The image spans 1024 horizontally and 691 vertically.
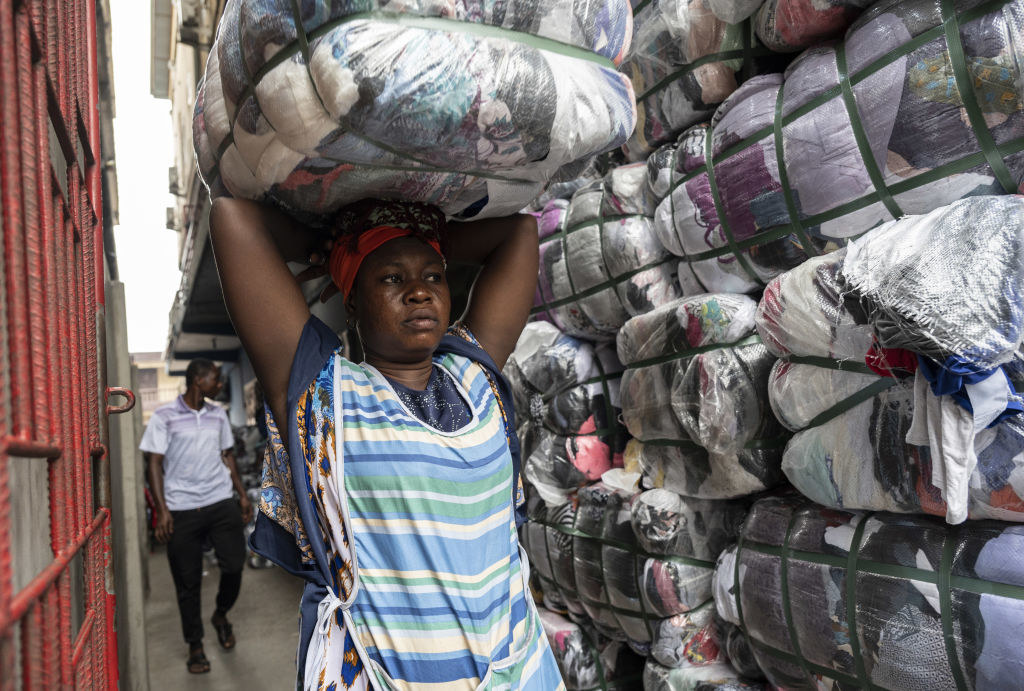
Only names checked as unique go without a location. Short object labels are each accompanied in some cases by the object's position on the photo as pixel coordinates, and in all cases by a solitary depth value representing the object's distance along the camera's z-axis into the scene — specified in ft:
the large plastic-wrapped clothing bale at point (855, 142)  3.58
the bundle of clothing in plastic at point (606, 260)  6.47
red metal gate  1.44
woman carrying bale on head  3.25
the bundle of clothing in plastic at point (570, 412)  7.47
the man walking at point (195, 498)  11.61
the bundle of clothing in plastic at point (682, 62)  5.47
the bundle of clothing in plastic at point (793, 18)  4.37
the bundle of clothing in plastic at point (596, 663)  7.35
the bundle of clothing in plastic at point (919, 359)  3.25
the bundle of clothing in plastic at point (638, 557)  5.96
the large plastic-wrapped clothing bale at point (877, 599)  3.49
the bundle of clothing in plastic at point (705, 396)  5.08
